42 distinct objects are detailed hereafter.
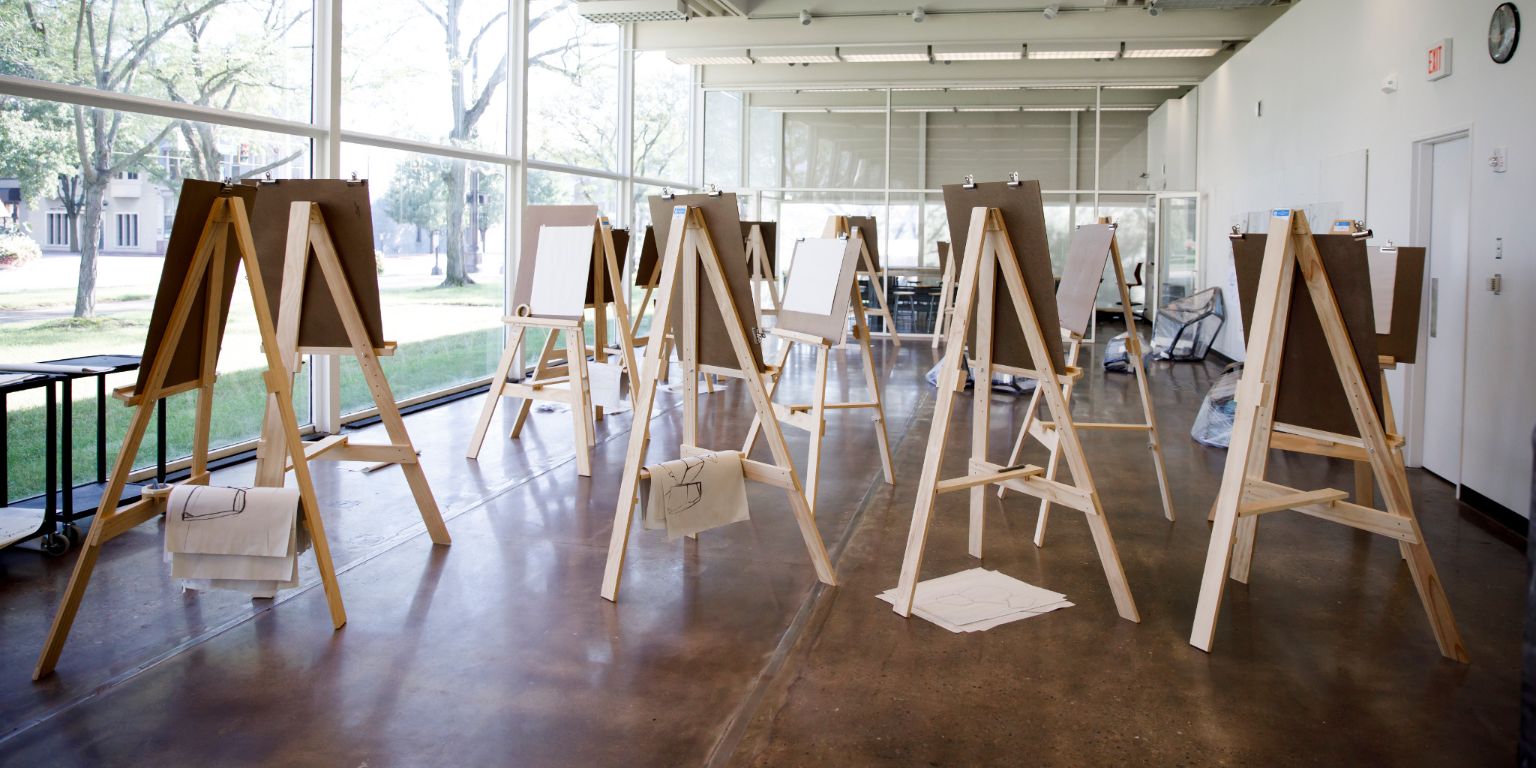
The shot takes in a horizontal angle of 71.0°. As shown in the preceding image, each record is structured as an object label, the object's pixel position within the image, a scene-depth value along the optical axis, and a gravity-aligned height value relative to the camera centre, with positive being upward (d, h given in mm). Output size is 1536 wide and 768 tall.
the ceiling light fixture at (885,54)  12016 +2943
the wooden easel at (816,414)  4754 -460
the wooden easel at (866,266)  8430 +512
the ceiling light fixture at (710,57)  12109 +2902
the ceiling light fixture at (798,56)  12086 +2921
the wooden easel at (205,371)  3076 -210
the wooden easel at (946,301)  10805 +147
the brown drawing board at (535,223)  6316 +508
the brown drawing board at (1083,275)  4879 +197
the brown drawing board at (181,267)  3141 +105
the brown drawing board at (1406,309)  4621 +59
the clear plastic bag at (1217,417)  6387 -590
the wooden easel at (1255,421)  3203 -324
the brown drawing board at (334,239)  3973 +236
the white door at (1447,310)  5449 +70
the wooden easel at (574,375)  5781 -374
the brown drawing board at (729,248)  3752 +225
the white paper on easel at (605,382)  5836 -397
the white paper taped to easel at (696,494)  3512 -610
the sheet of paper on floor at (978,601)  3484 -965
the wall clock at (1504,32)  4832 +1331
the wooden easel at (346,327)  3902 -105
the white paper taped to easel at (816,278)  5090 +171
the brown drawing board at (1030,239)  3512 +257
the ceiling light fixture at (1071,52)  11344 +2830
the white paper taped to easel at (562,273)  6035 +203
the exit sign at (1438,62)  5625 +1386
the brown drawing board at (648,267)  7922 +322
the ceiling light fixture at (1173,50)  11062 +2802
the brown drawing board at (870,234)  11617 +876
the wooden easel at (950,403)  3506 -339
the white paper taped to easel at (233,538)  3150 -686
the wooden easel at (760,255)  9461 +508
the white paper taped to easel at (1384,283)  4684 +172
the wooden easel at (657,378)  3604 -250
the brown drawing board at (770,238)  10188 +714
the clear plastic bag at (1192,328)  11352 -97
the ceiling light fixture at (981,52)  11602 +2882
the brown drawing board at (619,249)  7184 +451
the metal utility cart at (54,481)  3967 -689
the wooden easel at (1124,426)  4328 -442
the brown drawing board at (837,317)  4941 -19
